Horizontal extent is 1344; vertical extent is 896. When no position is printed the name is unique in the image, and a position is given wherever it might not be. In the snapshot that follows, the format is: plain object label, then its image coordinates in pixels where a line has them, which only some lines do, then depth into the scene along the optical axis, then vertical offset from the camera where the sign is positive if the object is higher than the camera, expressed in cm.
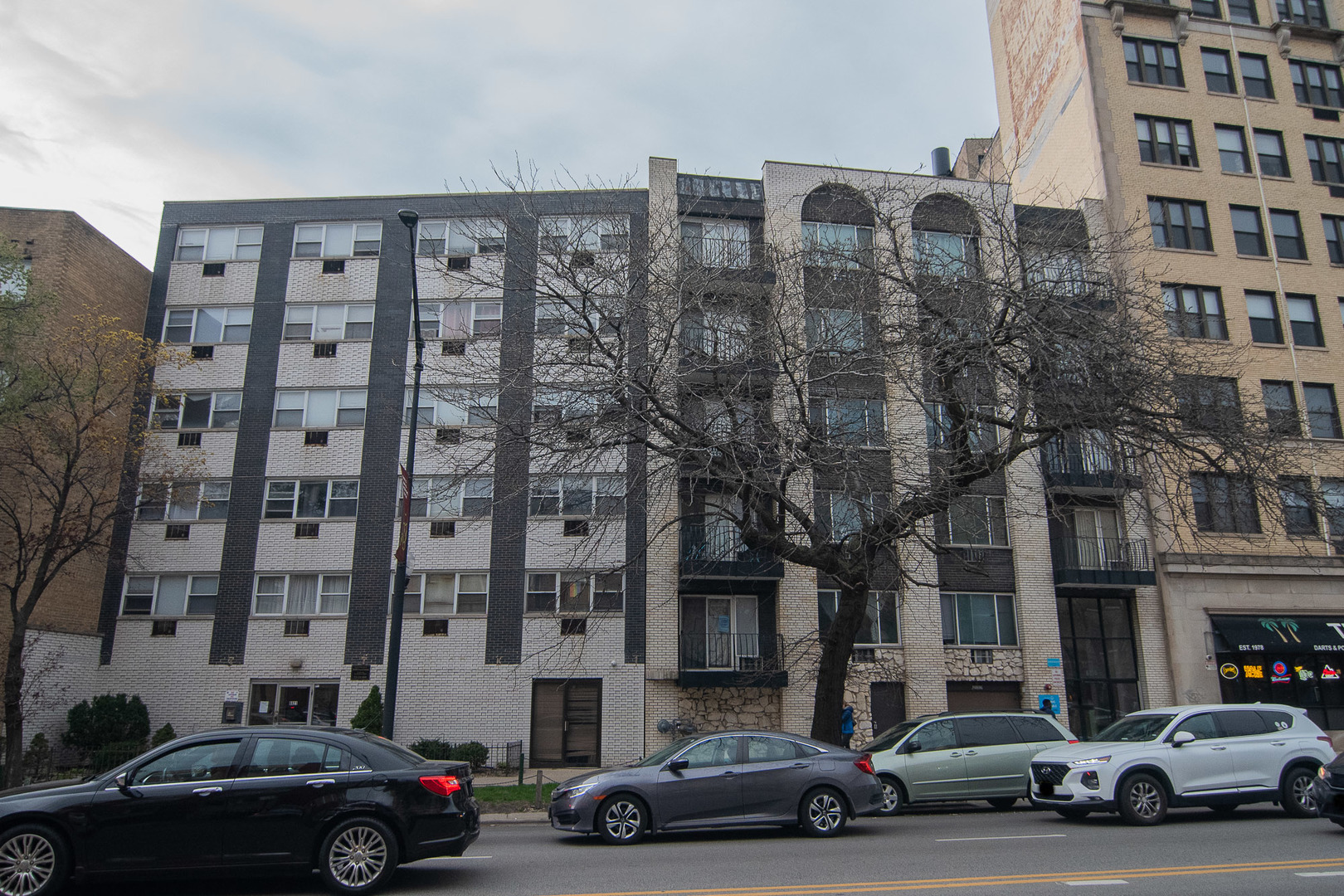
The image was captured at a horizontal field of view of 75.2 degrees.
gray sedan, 1083 -123
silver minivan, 1362 -103
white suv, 1142 -98
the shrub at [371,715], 2169 -64
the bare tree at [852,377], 1430 +532
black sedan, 790 -115
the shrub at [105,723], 2198 -88
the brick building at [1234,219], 2441 +1462
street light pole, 1534 +201
